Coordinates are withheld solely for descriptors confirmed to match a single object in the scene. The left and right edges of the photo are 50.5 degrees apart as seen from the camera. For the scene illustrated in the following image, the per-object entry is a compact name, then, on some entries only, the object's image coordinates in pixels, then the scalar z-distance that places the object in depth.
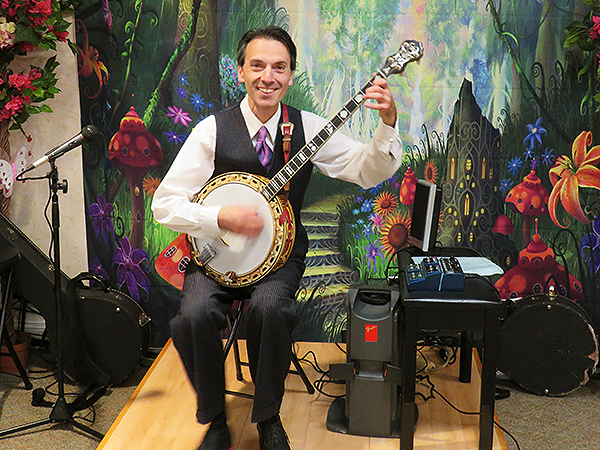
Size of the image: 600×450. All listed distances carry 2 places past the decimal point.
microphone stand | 2.54
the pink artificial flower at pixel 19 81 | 2.91
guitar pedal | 2.30
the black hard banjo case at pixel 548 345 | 2.82
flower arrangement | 2.84
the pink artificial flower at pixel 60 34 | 2.96
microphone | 2.45
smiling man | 2.33
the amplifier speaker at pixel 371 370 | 2.44
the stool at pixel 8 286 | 2.80
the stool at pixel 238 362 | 2.56
